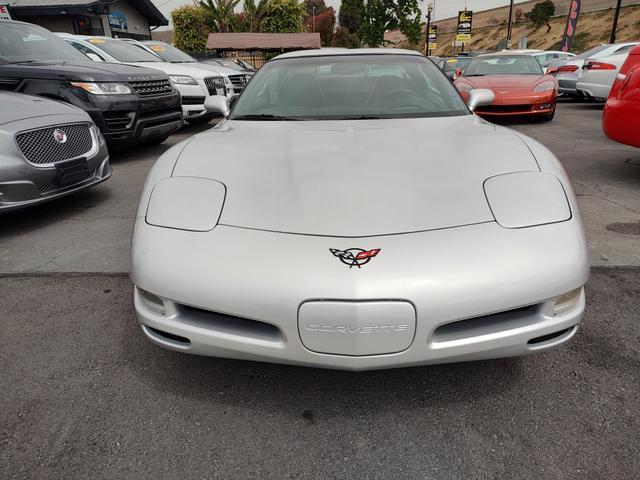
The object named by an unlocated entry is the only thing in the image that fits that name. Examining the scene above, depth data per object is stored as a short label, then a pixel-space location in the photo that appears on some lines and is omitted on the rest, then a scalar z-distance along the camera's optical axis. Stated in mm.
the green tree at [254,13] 33438
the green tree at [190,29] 34906
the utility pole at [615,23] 20922
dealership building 18125
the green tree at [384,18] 42812
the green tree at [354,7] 42625
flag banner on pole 23797
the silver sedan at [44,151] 3258
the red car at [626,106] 3973
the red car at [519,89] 7664
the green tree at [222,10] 32656
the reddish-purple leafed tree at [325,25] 73450
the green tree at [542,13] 57438
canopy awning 25062
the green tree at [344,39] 63256
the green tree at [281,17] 34750
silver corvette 1376
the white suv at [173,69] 7512
